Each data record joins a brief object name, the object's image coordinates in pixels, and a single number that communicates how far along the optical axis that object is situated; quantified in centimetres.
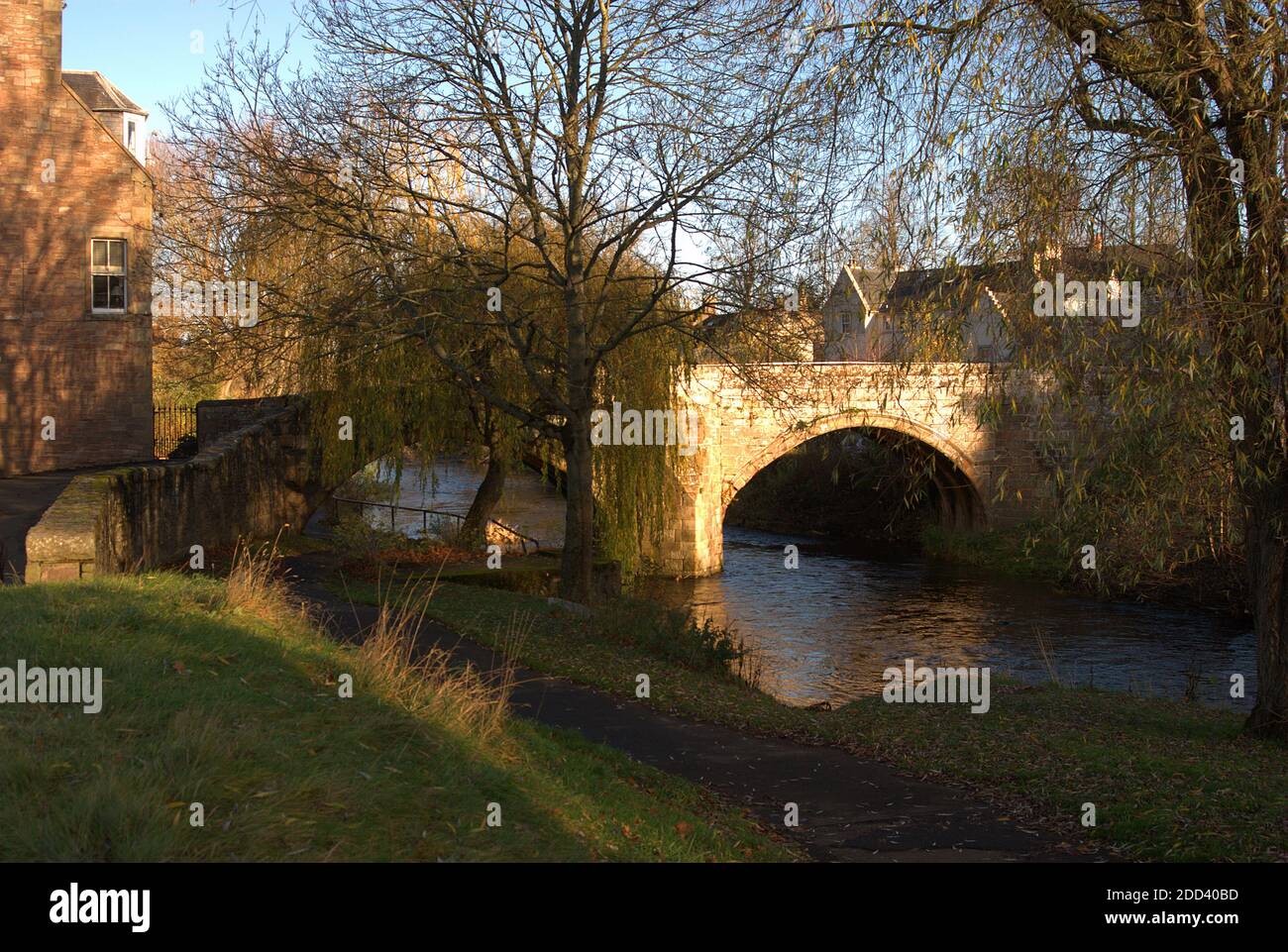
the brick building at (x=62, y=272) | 2155
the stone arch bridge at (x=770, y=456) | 2806
